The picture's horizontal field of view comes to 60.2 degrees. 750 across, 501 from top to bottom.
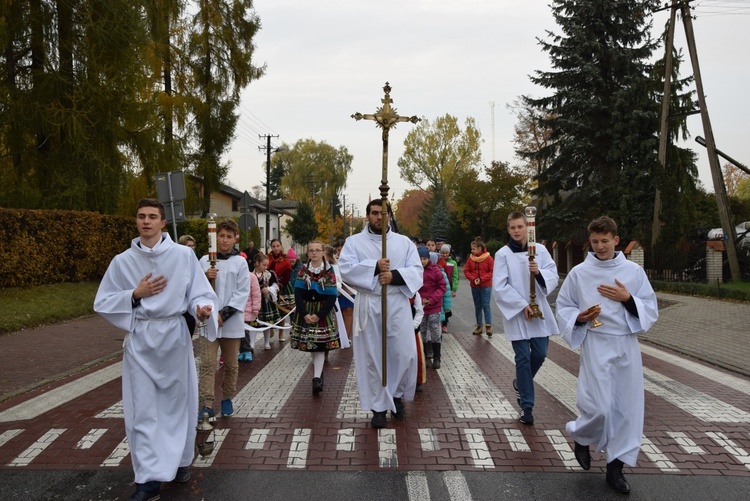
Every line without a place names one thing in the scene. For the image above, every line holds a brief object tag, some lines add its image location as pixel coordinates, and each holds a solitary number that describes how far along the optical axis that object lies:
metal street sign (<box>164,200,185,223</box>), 12.41
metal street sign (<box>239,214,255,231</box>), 21.14
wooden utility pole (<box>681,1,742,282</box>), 20.83
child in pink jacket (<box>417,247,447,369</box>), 8.90
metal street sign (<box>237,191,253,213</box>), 22.55
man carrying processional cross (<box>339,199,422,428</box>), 6.05
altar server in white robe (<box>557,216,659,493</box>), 4.46
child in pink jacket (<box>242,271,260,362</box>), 8.77
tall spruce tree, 27.75
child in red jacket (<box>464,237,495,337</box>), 11.73
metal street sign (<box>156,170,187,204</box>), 12.27
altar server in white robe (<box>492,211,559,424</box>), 5.97
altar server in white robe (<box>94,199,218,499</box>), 4.22
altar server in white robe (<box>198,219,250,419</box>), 6.16
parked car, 23.37
